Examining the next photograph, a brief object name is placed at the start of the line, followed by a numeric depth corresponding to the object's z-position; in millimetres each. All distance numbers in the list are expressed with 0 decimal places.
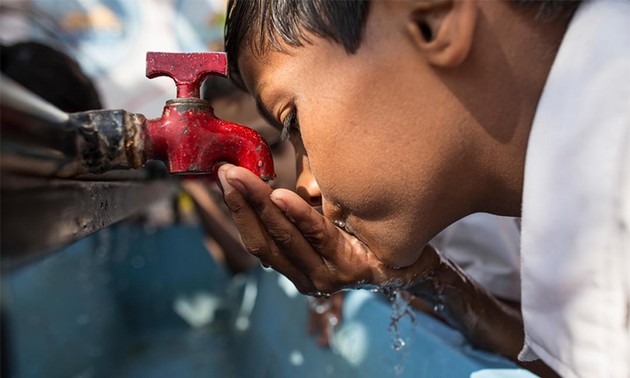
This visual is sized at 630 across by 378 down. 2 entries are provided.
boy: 499
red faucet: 579
